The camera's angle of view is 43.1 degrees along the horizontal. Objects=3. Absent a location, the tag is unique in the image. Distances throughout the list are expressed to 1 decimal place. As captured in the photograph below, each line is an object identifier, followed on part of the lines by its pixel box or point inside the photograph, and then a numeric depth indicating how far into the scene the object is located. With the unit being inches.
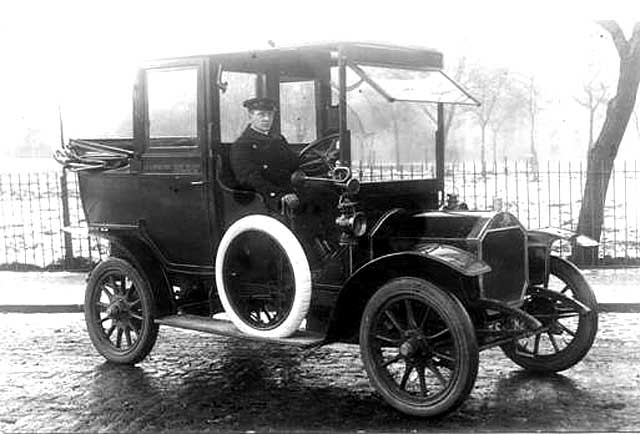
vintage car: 190.7
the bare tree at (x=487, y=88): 816.3
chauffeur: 212.4
